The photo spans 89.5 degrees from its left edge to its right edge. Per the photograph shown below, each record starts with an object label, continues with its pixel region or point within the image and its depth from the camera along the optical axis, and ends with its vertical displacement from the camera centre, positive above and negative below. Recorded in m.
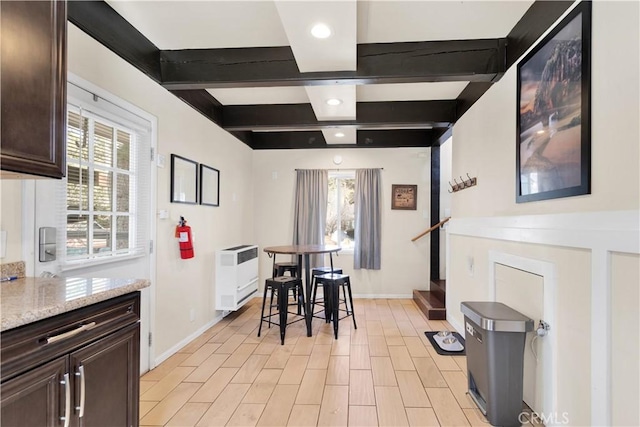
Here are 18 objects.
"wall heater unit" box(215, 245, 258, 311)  3.78 -0.78
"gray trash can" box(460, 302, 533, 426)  1.85 -0.86
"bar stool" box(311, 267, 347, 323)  3.74 -0.74
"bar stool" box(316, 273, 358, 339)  3.34 -0.78
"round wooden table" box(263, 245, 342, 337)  3.39 -0.41
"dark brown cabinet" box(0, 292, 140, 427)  0.99 -0.58
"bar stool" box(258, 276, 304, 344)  3.24 -0.79
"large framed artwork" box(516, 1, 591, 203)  1.53 +0.56
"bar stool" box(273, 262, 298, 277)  4.09 -0.69
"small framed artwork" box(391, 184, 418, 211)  4.97 +0.28
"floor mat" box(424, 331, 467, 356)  2.94 -1.26
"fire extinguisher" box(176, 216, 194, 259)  2.96 -0.23
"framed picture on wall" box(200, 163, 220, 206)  3.44 +0.31
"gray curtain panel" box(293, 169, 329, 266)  5.00 +0.10
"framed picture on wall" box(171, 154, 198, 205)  2.90 +0.31
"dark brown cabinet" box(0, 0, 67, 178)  1.13 +0.47
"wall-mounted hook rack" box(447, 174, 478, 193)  3.02 +0.32
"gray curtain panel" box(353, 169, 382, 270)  4.95 -0.08
